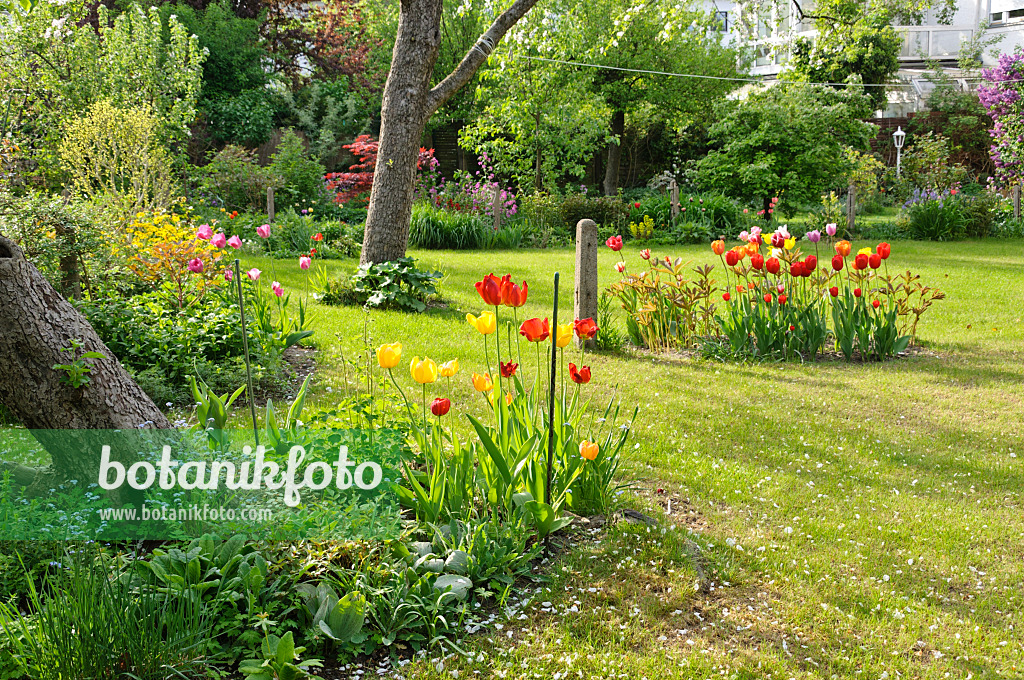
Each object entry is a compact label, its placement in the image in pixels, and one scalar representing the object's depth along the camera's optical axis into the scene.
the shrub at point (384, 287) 7.74
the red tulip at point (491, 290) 2.90
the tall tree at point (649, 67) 17.88
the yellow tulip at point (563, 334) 3.02
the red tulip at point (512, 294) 2.97
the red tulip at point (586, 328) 3.12
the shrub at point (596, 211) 14.74
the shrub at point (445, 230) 12.98
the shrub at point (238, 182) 13.65
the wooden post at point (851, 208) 14.34
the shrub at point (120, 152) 8.65
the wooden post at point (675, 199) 14.64
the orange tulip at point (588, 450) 2.98
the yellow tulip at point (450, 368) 2.88
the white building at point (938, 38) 28.22
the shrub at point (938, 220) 14.11
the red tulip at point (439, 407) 2.79
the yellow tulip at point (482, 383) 2.90
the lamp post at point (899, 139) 21.89
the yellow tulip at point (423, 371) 2.74
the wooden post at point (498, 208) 13.68
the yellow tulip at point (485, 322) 2.92
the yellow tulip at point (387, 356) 2.77
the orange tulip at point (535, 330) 2.94
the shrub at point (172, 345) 4.86
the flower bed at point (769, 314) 5.99
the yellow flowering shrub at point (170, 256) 5.98
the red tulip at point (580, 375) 3.01
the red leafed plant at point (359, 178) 14.67
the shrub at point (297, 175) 14.38
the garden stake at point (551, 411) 2.83
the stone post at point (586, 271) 6.31
